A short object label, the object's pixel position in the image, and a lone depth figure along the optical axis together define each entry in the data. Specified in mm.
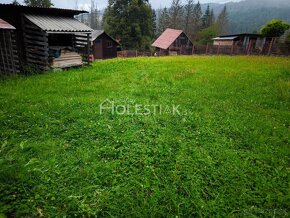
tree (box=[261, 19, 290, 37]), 32750
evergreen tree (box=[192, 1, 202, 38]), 67500
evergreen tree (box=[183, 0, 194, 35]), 67375
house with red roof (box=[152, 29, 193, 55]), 40812
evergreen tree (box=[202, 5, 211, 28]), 78875
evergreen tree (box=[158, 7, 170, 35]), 66262
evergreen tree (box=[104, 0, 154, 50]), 41875
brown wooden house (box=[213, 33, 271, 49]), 33197
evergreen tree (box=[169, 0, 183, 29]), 59688
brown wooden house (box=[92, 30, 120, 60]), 35906
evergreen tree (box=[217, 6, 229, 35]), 82625
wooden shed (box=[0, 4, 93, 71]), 12109
